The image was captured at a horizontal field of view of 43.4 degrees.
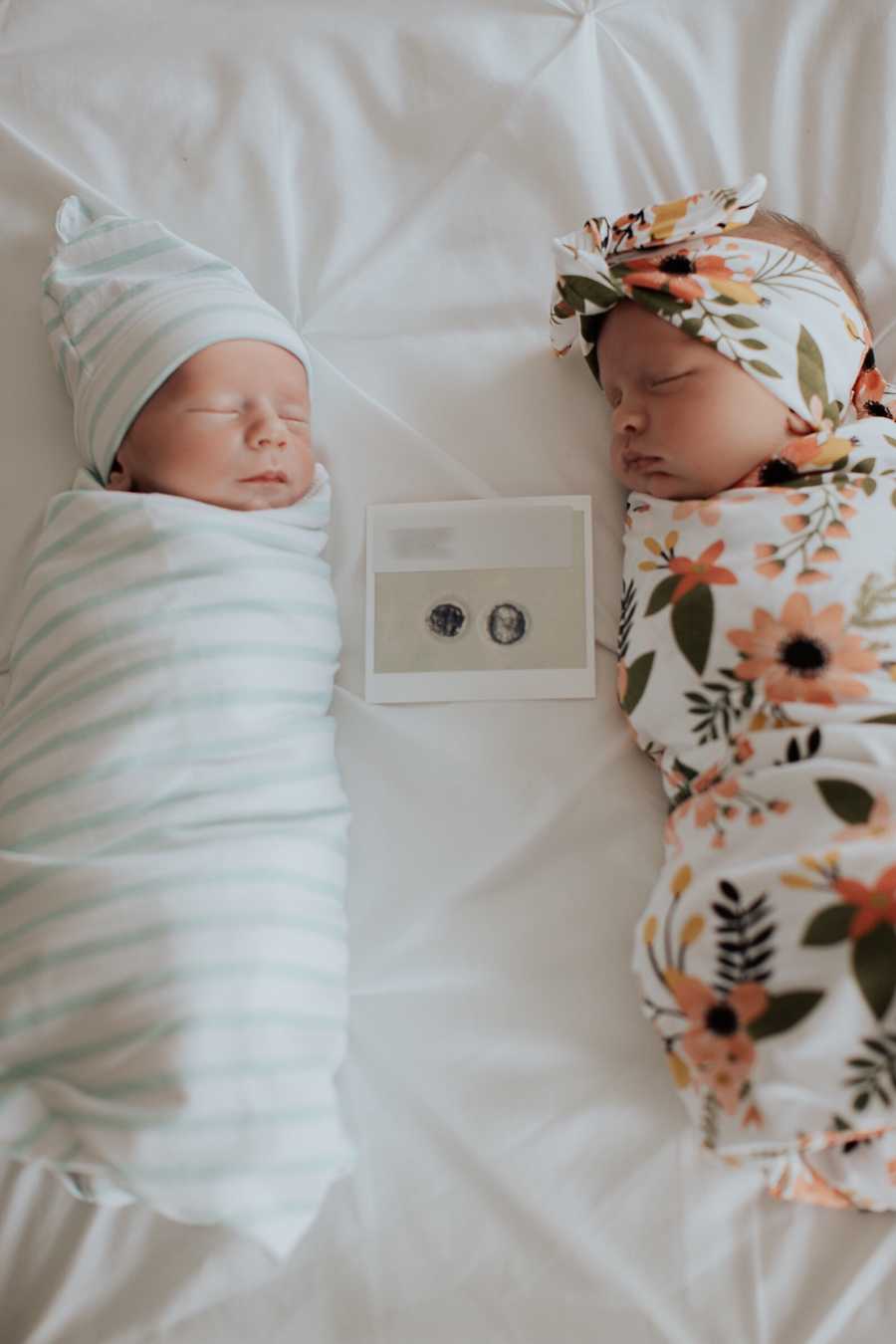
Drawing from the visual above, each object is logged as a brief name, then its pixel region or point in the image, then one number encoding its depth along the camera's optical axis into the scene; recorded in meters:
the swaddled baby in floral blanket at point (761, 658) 0.91
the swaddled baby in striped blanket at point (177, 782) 0.97
